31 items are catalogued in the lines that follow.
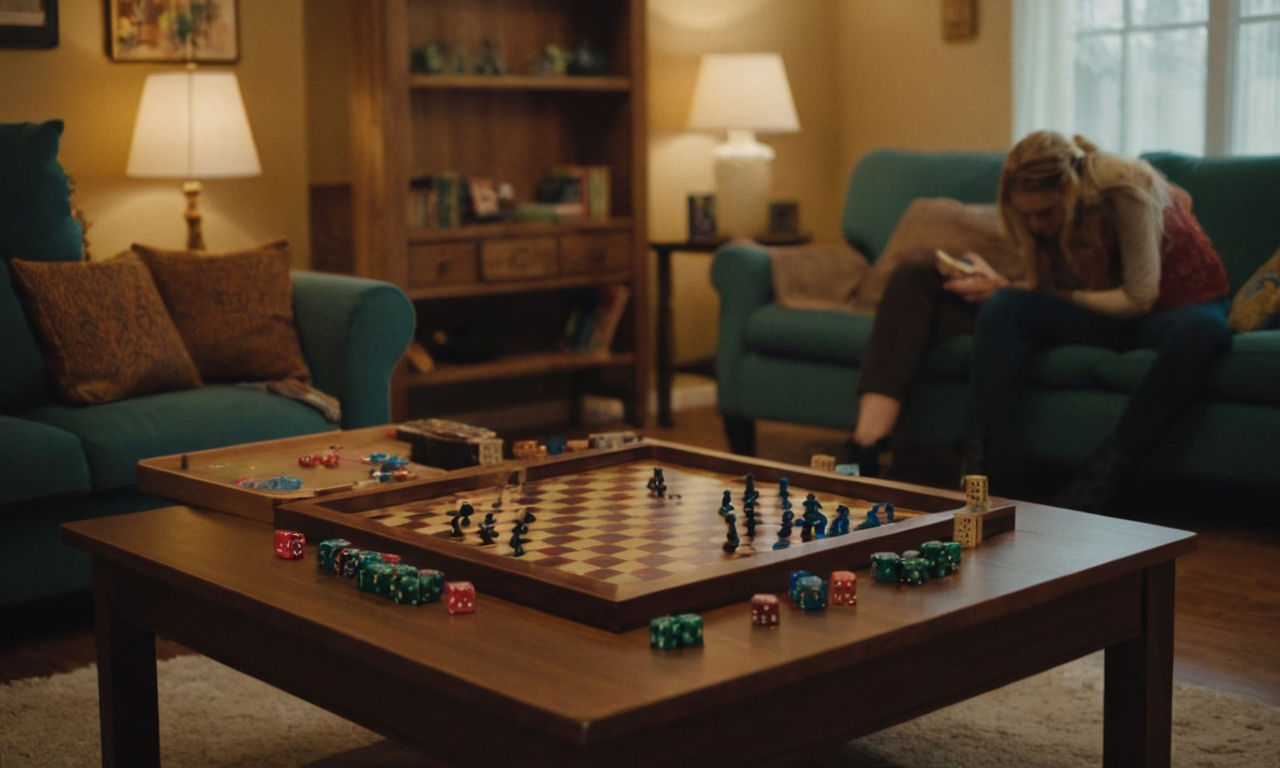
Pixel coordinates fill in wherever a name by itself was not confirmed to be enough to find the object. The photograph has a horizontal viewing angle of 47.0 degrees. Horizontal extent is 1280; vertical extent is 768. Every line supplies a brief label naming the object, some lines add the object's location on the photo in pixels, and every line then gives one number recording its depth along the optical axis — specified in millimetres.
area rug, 2145
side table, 4926
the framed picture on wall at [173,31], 4059
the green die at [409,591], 1596
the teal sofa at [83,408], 2701
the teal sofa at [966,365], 3410
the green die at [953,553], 1710
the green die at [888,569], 1674
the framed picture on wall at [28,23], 3850
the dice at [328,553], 1739
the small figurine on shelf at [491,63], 4637
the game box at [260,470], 2086
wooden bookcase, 4309
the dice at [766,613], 1509
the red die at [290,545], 1807
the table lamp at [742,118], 4961
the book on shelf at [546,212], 4723
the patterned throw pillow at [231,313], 3322
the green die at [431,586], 1604
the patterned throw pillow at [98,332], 3057
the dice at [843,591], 1587
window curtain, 5102
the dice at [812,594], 1562
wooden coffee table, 1340
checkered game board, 1759
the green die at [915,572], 1661
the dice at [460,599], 1561
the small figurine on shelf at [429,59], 4473
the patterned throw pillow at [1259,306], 3516
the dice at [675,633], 1426
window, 4648
